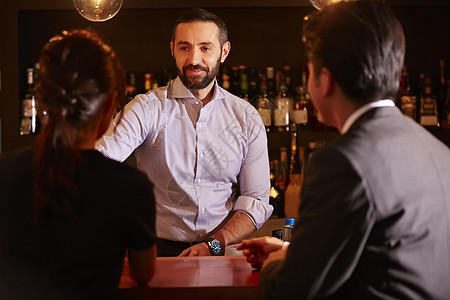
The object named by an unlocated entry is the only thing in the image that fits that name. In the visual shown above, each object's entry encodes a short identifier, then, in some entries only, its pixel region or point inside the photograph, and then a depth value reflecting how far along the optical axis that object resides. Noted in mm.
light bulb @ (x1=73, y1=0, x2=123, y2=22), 2143
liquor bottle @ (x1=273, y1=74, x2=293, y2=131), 3301
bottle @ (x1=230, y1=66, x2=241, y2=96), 3375
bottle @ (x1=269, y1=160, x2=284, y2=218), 3334
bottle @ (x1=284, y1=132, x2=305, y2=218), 3285
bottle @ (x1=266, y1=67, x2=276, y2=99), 3361
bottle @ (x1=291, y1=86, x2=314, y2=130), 3309
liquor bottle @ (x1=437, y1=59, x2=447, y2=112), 3445
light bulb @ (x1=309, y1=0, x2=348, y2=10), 2146
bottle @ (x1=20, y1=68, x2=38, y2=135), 3268
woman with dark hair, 1096
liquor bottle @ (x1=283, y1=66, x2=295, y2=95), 3383
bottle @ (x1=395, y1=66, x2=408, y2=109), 3366
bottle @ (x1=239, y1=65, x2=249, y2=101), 3367
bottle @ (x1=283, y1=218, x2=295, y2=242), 1795
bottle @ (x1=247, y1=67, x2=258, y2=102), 3368
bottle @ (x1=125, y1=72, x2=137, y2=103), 3354
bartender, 2348
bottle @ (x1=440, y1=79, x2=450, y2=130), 3382
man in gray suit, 1041
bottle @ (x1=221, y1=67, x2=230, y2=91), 3322
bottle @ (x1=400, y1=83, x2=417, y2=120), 3328
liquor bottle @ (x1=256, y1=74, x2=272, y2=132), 3287
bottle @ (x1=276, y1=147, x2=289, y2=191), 3365
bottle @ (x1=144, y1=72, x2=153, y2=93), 3316
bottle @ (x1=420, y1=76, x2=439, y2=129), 3334
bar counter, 1336
